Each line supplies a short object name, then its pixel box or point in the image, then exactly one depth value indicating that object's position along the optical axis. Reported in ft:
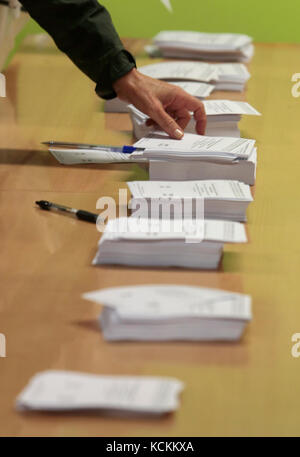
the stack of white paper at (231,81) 15.70
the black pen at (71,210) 11.48
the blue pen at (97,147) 12.60
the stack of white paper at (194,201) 11.37
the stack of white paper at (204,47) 17.74
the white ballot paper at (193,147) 12.04
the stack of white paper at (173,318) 10.17
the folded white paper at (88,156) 12.55
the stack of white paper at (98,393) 9.69
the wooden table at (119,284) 9.77
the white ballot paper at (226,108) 12.94
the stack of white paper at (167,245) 10.85
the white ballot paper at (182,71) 15.42
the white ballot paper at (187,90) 14.11
